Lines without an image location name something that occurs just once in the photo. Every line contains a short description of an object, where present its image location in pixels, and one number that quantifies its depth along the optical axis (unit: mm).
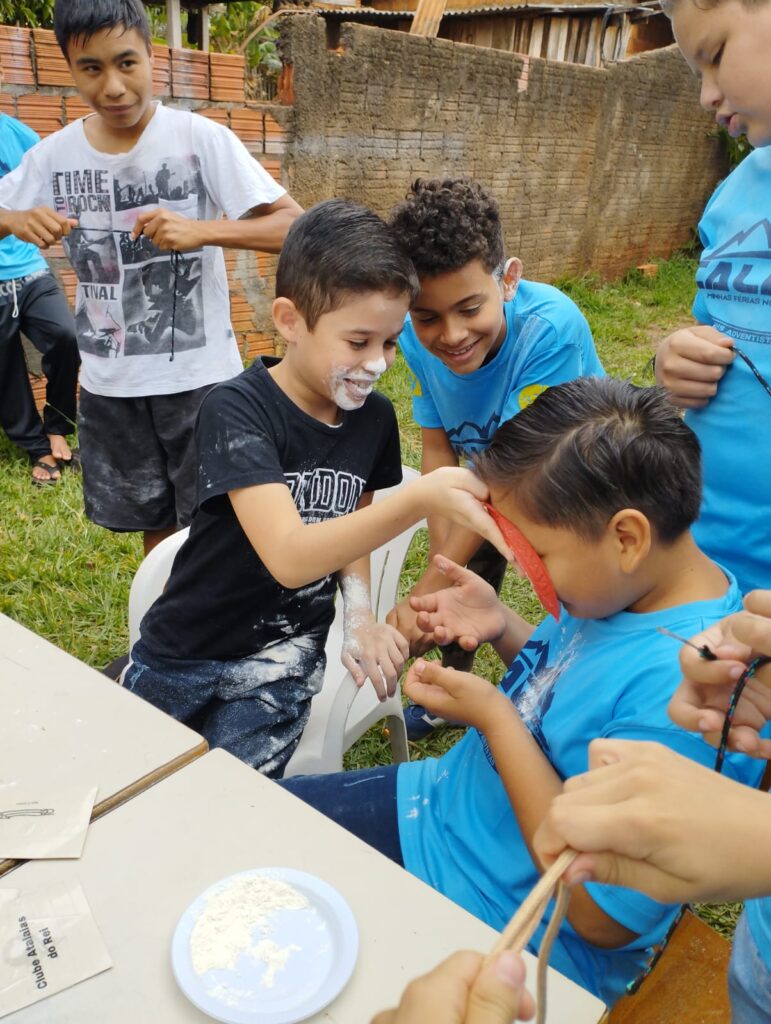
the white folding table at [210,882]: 979
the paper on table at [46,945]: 984
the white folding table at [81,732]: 1313
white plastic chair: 2072
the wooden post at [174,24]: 5203
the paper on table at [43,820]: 1165
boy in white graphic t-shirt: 2758
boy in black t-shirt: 1805
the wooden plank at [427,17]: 7668
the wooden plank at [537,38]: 9738
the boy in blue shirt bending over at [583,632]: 1318
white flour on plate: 1022
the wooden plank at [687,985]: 1518
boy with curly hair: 2082
